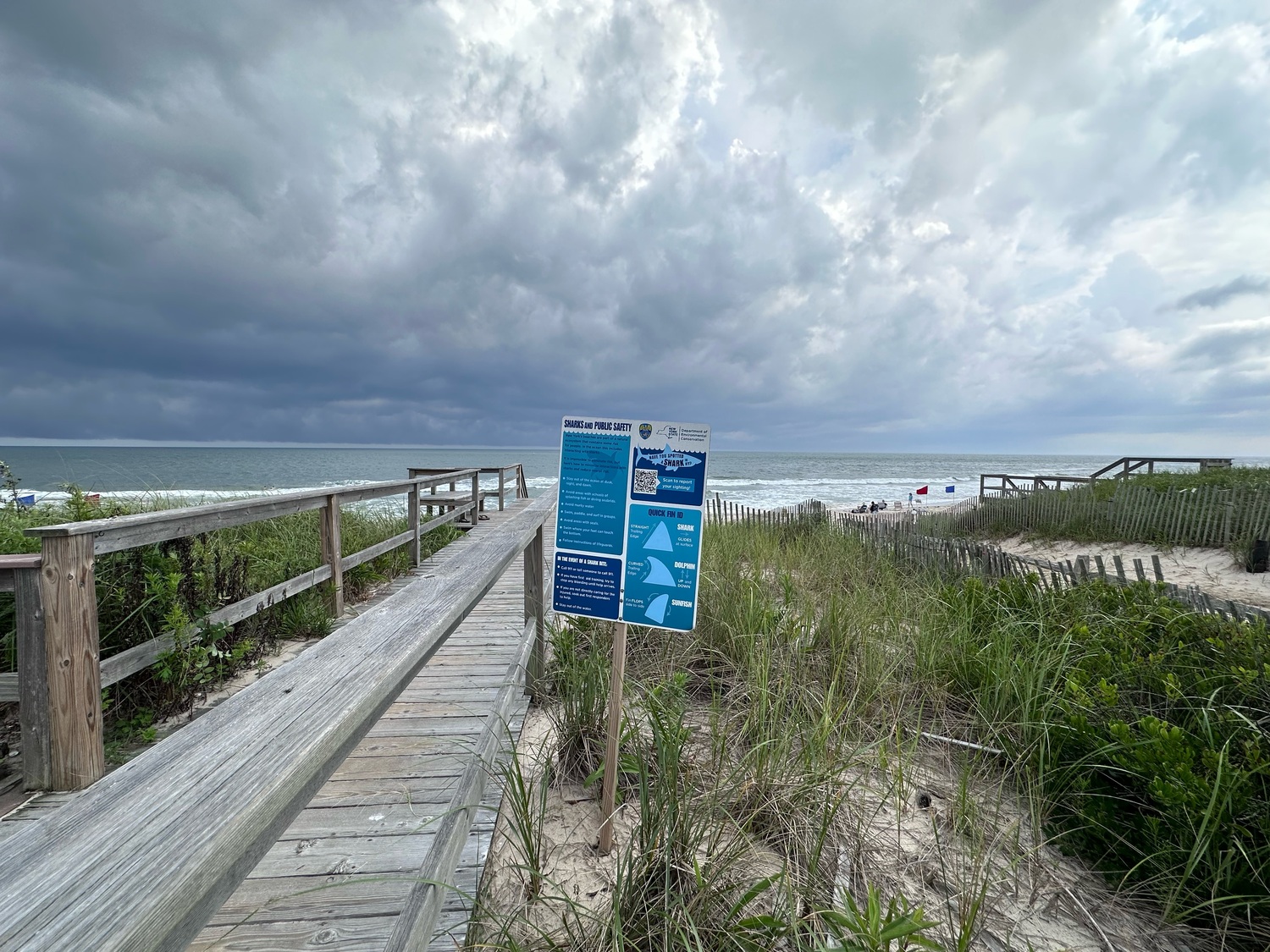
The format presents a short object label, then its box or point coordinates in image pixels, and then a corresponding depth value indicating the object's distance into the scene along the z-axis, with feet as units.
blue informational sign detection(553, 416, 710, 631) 7.69
